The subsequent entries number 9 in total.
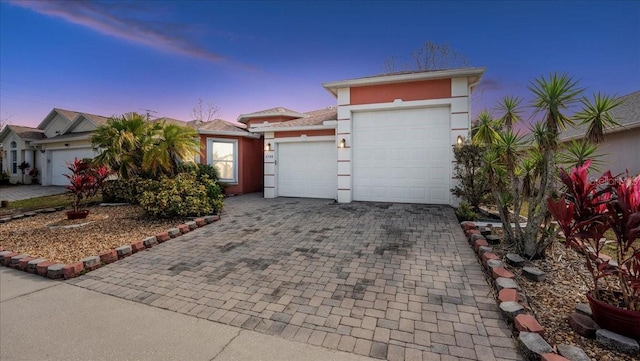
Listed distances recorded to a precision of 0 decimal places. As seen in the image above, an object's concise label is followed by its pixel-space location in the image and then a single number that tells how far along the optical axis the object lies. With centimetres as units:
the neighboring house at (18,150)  1959
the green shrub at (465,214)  686
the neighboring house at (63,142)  1688
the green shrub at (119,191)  1017
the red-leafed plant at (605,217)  236
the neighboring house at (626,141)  1012
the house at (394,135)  878
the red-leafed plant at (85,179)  780
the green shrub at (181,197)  726
